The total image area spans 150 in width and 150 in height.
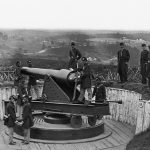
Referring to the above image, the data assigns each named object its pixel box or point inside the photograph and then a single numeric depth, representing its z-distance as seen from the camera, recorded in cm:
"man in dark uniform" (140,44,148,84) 1571
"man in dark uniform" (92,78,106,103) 1296
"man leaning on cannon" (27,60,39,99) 1468
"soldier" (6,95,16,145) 1073
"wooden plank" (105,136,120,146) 1145
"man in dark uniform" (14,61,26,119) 1341
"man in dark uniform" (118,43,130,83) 1605
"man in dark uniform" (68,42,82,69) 1561
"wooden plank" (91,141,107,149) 1093
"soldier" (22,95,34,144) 1068
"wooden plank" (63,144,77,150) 1077
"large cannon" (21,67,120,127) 1182
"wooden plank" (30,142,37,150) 1069
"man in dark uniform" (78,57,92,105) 1191
